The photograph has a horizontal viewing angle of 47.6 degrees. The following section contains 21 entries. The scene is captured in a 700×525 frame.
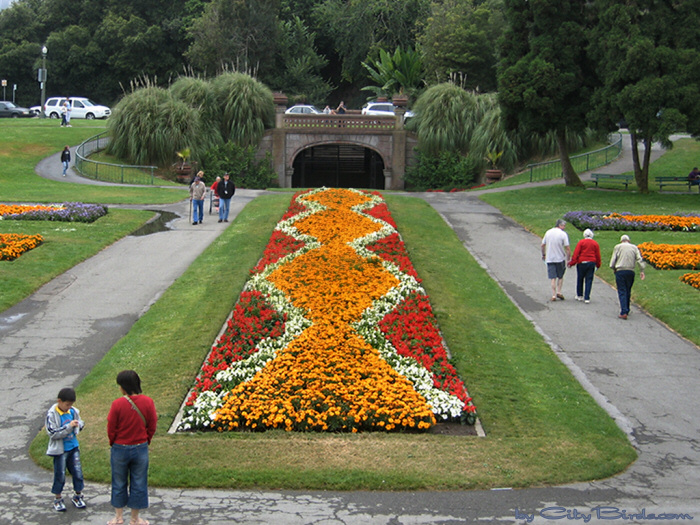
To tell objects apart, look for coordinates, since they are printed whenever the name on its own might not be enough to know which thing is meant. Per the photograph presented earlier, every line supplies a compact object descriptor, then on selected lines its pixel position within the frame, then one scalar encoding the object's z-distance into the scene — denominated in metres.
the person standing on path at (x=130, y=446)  7.18
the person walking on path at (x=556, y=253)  15.38
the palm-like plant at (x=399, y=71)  51.78
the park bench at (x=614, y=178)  30.04
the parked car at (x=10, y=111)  53.25
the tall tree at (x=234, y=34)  53.28
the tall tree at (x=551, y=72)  27.78
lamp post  49.64
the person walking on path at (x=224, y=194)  23.02
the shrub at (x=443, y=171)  37.68
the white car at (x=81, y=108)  53.66
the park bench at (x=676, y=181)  29.33
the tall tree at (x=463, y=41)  49.56
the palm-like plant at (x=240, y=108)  38.88
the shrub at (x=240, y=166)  37.22
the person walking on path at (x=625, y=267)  14.29
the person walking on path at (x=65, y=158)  32.41
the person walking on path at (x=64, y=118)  45.12
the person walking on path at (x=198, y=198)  22.06
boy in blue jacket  7.57
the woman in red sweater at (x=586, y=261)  15.23
